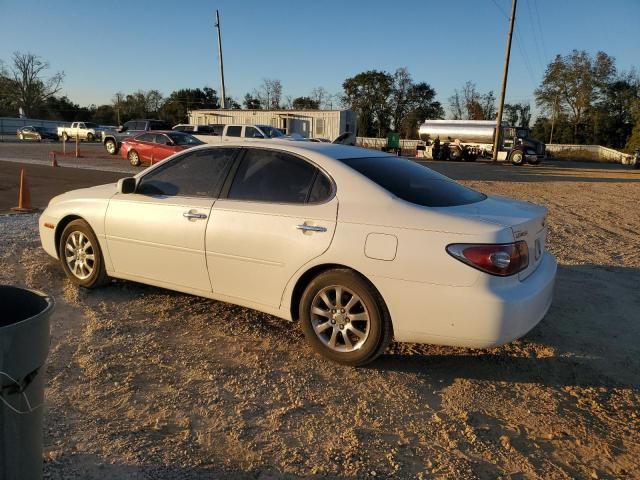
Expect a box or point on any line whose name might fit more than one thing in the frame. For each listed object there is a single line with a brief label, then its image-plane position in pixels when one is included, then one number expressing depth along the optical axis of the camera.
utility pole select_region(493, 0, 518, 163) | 33.45
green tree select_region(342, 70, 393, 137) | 70.62
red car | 19.45
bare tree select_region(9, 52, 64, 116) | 80.94
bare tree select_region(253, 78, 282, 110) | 71.69
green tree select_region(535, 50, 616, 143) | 67.94
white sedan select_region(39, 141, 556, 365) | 3.26
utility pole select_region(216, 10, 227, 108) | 41.06
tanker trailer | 35.19
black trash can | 1.83
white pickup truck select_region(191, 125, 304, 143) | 23.14
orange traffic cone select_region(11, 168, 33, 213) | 9.46
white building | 36.59
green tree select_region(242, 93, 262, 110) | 73.94
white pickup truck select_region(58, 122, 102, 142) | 46.78
